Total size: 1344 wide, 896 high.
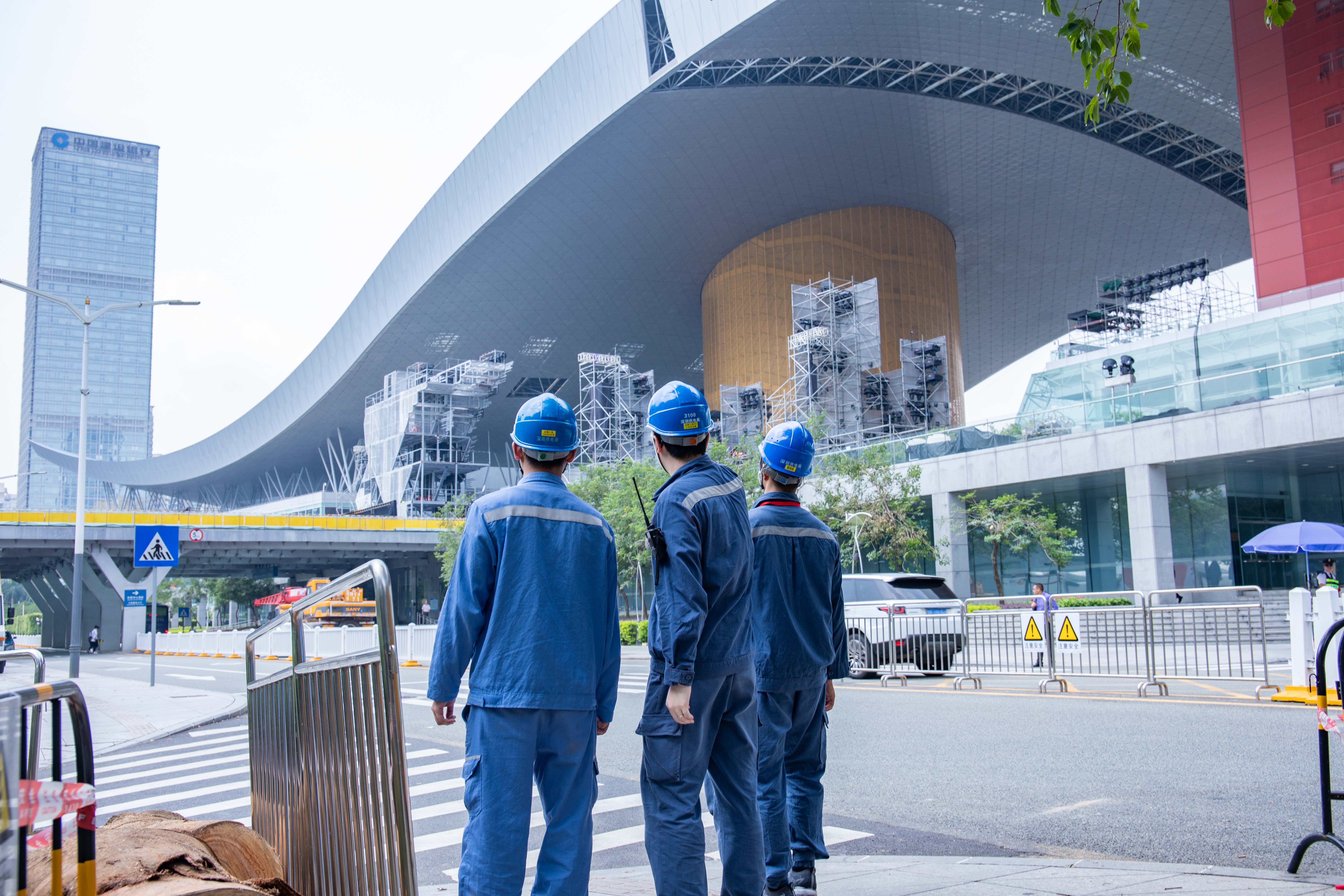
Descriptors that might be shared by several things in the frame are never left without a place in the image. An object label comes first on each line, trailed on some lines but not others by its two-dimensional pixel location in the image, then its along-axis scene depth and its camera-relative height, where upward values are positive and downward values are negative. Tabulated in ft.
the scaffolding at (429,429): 193.88 +28.75
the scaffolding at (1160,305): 183.62 +46.50
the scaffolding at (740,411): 187.32 +29.21
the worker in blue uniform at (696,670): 12.35 -1.23
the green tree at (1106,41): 14.17 +7.57
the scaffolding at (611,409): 191.21 +31.52
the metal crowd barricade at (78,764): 6.93 -1.28
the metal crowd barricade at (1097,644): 46.09 -3.83
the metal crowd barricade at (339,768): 9.34 -1.98
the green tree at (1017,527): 98.37 +3.42
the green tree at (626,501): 122.31 +8.89
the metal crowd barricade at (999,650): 49.14 -4.28
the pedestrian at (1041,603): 49.14 -2.07
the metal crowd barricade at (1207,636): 42.42 -3.31
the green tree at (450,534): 159.43 +7.11
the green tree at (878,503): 105.70 +6.69
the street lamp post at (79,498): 68.69 +6.85
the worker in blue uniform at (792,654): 14.79 -1.30
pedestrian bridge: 151.12 +5.61
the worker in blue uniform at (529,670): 11.59 -1.11
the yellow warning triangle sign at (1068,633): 46.11 -3.21
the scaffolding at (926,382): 179.11 +32.03
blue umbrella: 68.08 +1.02
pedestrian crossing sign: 61.41 +2.45
